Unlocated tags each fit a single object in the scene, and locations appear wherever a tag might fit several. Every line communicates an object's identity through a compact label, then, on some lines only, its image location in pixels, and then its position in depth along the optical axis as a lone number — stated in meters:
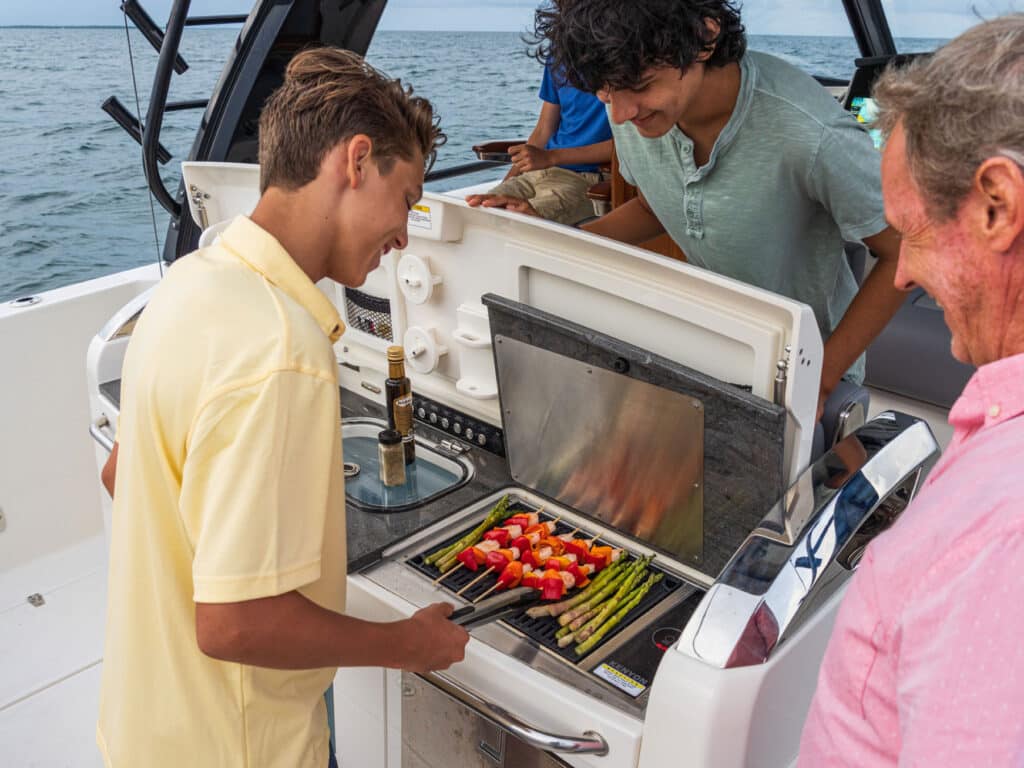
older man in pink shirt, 0.62
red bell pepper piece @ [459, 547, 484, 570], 1.69
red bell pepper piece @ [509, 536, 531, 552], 1.73
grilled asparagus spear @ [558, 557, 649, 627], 1.55
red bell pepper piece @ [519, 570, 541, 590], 1.62
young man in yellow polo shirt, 0.99
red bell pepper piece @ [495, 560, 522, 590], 1.63
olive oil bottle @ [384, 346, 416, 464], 1.99
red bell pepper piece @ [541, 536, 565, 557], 1.73
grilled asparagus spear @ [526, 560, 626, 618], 1.58
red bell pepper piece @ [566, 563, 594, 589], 1.66
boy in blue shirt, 2.82
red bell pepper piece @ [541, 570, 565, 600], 1.61
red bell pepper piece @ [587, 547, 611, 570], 1.70
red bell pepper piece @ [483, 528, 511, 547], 1.74
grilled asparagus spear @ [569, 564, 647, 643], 1.51
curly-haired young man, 1.52
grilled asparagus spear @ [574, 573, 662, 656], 1.48
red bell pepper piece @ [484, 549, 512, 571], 1.67
